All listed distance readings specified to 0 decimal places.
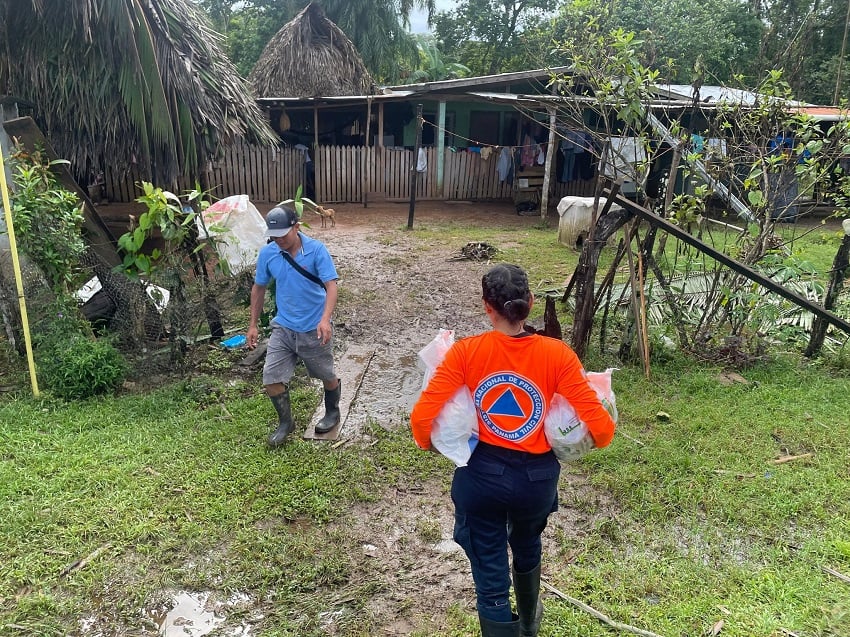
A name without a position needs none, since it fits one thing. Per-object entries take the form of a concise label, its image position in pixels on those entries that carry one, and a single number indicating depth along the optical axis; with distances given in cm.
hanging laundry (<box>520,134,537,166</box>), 1514
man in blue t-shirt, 398
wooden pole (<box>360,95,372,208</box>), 1514
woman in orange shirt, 215
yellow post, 438
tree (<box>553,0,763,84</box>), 1709
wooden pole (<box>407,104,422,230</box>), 1155
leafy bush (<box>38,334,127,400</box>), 475
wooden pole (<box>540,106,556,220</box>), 1308
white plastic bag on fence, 729
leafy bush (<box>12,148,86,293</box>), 467
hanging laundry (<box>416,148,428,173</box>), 1509
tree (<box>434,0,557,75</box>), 2752
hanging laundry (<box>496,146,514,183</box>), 1548
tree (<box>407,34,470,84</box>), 2709
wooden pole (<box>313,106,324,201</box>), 1489
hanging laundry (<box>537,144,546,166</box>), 1520
